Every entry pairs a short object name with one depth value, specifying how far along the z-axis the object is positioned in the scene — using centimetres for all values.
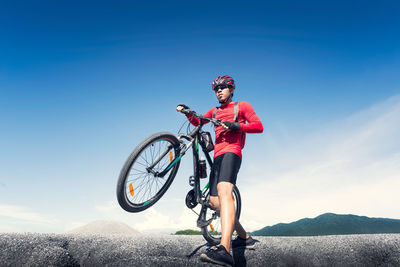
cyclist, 330
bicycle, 338
